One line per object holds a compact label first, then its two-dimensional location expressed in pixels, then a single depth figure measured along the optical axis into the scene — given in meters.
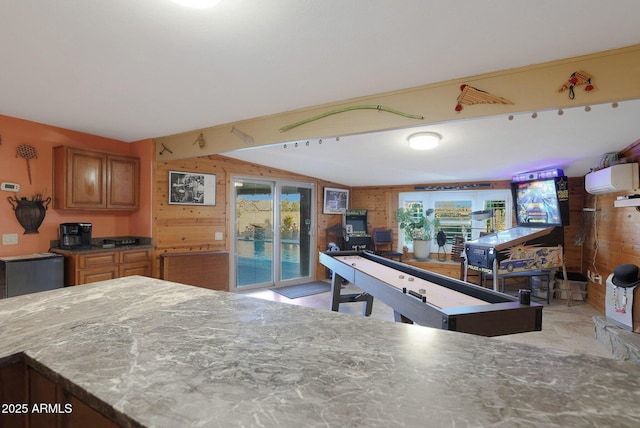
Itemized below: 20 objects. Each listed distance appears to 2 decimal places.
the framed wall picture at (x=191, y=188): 4.42
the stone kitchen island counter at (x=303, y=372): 0.62
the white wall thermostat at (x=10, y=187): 3.27
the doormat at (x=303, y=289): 5.21
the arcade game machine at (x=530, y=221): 4.40
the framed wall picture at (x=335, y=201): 6.46
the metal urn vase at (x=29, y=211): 3.39
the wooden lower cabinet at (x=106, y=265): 3.39
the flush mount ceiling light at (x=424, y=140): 3.55
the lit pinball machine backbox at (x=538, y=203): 4.58
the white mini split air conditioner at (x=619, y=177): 3.54
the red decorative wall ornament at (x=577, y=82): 1.90
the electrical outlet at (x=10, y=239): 3.31
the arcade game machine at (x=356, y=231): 6.27
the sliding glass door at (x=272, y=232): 5.37
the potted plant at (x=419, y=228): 6.19
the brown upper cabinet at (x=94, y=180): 3.58
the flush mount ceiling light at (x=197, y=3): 1.42
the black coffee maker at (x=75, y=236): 3.61
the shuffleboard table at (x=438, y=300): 1.81
